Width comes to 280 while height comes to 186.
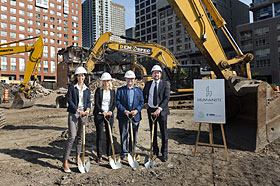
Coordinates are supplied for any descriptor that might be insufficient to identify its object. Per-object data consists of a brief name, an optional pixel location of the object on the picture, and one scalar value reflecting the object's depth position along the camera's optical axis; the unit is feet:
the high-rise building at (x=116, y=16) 626.72
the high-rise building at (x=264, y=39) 137.69
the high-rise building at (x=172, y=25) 190.70
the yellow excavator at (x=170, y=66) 41.45
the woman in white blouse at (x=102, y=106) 14.89
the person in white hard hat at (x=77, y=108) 13.35
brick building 186.70
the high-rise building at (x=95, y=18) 523.70
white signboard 15.62
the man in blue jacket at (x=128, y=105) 15.10
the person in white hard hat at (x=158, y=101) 14.97
